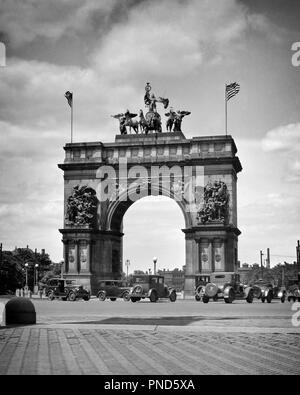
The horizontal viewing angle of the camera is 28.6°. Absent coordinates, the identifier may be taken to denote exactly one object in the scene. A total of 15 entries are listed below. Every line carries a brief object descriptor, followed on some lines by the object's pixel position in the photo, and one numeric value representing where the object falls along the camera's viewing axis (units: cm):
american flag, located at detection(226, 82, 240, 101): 4506
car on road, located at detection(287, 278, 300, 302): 4131
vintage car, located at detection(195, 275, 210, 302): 3816
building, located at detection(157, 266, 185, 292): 17725
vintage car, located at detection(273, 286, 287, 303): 4040
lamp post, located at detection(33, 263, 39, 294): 6286
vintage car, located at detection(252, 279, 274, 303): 3869
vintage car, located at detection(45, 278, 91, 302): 4184
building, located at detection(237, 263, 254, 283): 14912
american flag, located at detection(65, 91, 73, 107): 4978
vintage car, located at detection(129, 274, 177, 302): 3944
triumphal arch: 4725
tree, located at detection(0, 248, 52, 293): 6050
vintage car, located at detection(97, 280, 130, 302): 4253
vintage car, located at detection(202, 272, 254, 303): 3575
